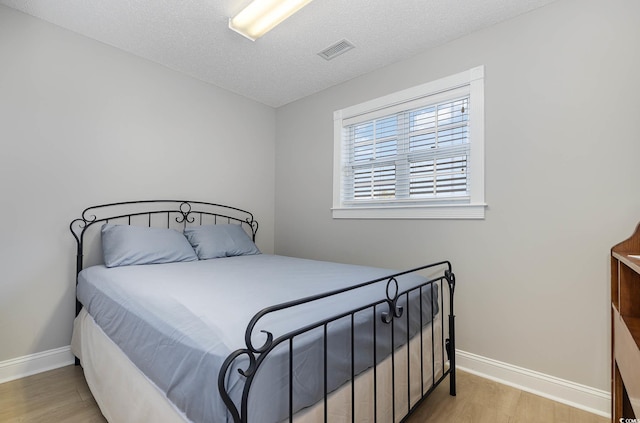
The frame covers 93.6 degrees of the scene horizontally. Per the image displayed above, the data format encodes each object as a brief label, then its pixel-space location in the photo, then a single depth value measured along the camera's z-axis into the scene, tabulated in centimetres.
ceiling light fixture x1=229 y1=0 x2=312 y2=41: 186
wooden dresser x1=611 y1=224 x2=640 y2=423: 108
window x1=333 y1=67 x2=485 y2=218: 221
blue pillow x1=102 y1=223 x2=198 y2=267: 218
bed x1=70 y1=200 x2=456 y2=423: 92
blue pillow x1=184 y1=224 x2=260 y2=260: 263
